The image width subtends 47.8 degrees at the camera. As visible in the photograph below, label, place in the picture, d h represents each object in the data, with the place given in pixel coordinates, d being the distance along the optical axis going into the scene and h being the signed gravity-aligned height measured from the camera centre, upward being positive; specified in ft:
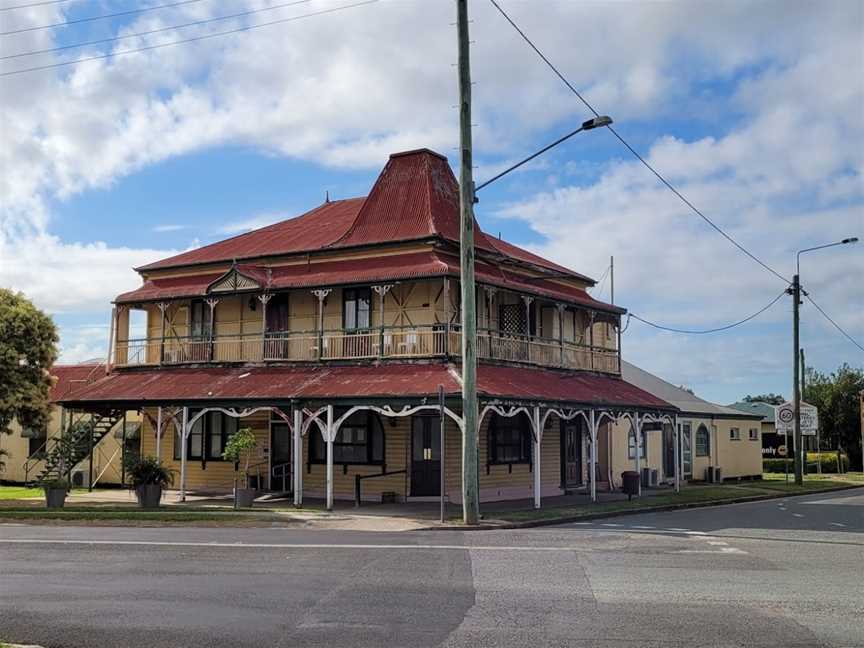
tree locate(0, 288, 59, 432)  87.81 +7.98
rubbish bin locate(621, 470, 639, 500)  92.38 -3.01
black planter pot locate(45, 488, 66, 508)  77.10 -3.91
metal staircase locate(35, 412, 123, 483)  96.32 +0.12
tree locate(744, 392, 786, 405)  382.71 +21.03
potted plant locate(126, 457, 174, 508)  76.69 -2.55
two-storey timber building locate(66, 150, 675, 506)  83.20 +9.02
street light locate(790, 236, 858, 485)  126.52 +8.93
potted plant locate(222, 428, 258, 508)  78.48 -0.16
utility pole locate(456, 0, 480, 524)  66.49 +10.53
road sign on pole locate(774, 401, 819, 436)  126.11 +4.21
